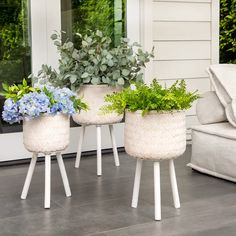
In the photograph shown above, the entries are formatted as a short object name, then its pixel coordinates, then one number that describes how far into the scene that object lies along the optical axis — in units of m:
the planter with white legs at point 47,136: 3.06
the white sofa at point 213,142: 3.63
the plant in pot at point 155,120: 2.83
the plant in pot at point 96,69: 3.78
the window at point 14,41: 4.25
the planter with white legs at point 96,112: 3.84
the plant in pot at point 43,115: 2.98
